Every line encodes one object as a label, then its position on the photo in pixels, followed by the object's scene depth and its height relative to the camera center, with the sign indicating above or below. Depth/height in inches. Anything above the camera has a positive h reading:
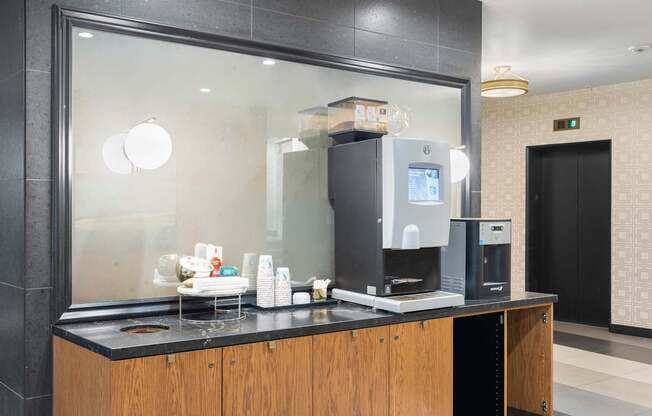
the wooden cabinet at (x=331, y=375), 84.0 -27.0
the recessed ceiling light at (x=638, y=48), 196.6 +51.0
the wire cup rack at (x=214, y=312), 101.0 -18.8
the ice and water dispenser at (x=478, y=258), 129.3 -10.8
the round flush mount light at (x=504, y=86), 218.5 +42.9
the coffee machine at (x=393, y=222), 113.7 -2.8
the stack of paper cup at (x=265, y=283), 115.6 -14.2
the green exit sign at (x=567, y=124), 268.1 +36.4
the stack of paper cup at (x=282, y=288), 117.1 -15.4
